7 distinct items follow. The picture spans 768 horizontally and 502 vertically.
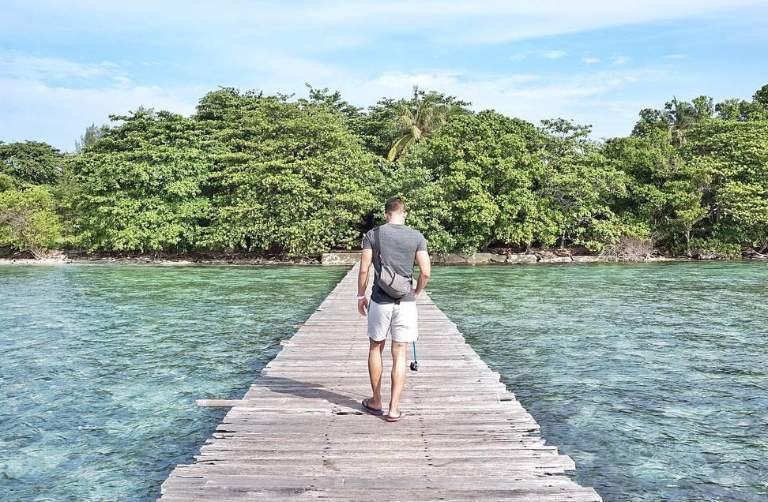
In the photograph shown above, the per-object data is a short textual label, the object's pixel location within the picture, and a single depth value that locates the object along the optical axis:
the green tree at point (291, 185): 34.00
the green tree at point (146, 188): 35.25
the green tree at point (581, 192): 35.56
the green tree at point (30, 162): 48.12
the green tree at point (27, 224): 37.09
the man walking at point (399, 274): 5.34
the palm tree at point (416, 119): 41.41
